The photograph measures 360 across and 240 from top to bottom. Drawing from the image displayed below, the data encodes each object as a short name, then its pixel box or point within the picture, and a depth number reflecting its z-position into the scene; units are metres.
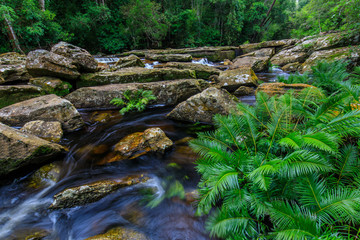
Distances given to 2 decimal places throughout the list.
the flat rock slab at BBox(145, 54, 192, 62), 14.48
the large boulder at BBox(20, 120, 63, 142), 4.08
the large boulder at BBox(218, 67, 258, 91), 7.09
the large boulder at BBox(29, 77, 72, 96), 6.17
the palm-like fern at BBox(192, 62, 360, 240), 1.39
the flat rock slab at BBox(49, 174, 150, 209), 2.46
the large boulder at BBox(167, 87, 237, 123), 4.55
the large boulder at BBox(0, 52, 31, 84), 6.84
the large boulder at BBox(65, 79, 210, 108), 6.10
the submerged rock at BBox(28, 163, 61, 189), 2.90
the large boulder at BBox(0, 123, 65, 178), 2.85
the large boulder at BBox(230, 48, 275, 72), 11.02
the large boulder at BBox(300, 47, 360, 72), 7.99
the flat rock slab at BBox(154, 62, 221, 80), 9.37
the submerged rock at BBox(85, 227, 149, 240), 1.96
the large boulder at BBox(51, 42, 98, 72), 6.76
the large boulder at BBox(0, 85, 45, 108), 5.32
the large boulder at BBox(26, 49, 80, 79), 6.04
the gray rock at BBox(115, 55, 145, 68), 9.88
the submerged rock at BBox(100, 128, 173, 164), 3.56
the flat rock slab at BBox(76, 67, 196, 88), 6.96
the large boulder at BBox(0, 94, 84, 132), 4.58
